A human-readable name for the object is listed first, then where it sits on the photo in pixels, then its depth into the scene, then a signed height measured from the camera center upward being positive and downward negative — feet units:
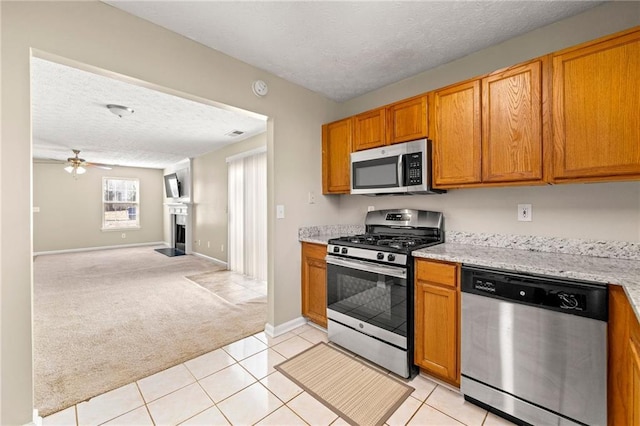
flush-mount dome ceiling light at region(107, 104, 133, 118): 11.30 +4.43
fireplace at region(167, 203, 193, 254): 23.40 -1.20
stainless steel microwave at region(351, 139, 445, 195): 7.41 +1.25
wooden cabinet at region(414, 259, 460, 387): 5.92 -2.48
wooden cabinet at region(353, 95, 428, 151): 7.58 +2.65
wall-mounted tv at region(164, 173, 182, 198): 24.22 +2.53
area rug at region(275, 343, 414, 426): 5.54 -4.06
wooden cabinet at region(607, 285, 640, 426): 3.67 -2.22
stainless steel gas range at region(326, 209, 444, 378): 6.55 -2.06
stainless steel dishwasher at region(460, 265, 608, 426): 4.36 -2.47
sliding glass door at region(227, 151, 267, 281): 15.28 -0.14
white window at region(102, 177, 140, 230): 26.23 +1.07
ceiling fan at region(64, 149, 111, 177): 18.89 +3.54
